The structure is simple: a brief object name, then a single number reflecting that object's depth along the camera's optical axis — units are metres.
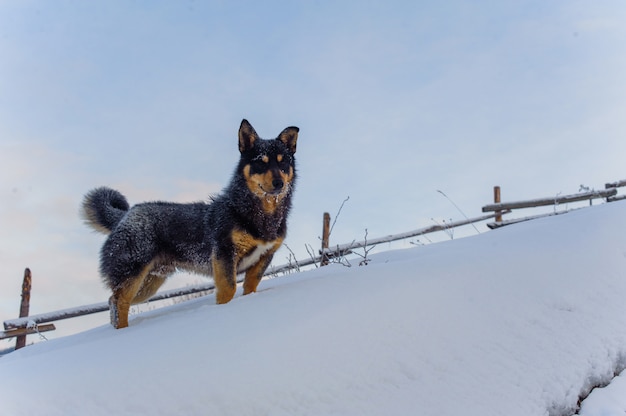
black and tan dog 4.19
